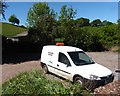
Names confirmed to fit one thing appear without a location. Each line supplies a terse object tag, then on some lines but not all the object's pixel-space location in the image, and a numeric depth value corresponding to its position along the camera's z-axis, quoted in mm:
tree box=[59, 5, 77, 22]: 16307
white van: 3555
